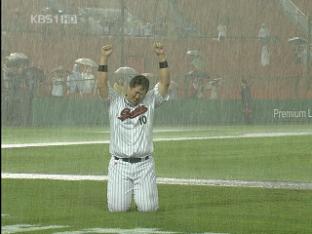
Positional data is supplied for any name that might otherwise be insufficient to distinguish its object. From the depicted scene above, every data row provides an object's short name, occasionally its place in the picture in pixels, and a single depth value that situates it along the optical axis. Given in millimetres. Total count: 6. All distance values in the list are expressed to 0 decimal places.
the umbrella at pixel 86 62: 43000
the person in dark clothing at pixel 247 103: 37812
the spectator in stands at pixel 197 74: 43469
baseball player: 10891
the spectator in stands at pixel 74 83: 40125
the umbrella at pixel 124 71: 40184
